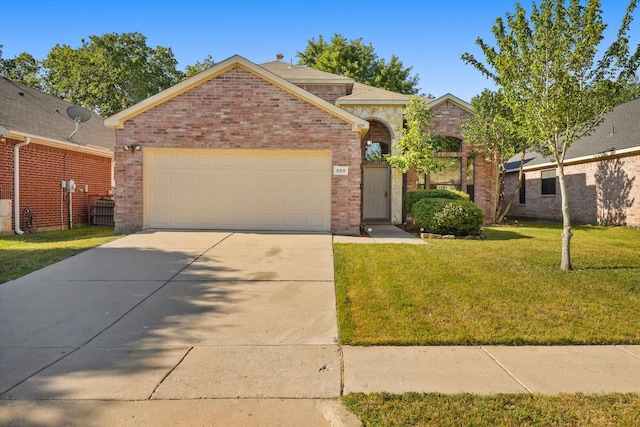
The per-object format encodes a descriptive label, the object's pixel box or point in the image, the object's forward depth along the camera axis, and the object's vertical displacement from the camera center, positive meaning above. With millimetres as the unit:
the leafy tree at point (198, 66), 32438 +11190
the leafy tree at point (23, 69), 30250 +10323
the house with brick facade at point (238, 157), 11148 +1273
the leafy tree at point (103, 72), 29094 +9650
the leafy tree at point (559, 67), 6895 +2452
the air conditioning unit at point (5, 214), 11257 -396
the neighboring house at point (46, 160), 11570 +1361
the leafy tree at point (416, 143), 14664 +2223
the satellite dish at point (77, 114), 14422 +3198
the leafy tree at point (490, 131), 15023 +2739
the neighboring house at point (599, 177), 15203 +1128
